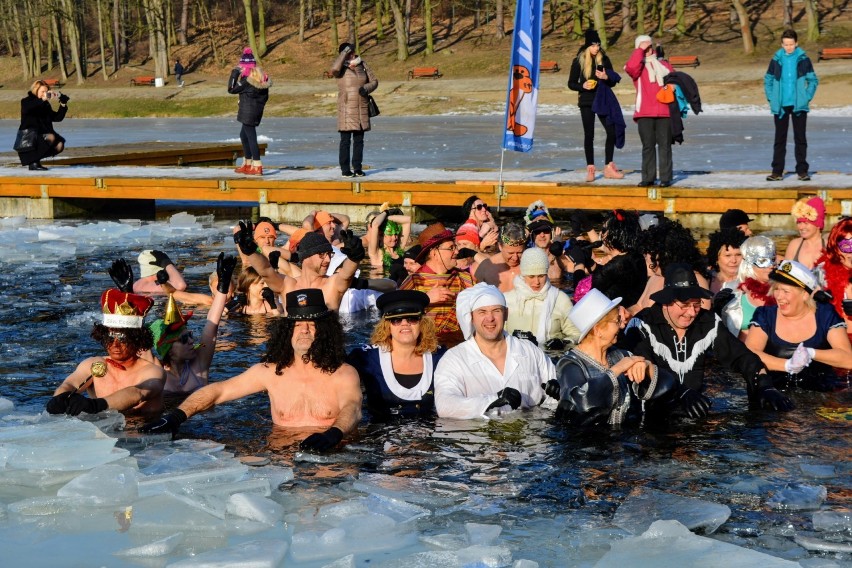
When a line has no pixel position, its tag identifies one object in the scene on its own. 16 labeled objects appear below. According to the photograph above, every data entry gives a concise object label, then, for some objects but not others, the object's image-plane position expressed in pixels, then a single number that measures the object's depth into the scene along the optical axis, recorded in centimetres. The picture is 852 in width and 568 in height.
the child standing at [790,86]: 1523
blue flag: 1566
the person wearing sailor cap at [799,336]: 821
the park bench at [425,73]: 5359
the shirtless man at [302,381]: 724
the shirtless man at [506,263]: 1017
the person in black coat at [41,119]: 1984
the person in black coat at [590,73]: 1545
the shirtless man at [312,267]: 886
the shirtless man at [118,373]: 745
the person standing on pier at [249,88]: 1744
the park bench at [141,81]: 6356
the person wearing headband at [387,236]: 1295
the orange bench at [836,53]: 4491
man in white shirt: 738
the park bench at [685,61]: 4744
